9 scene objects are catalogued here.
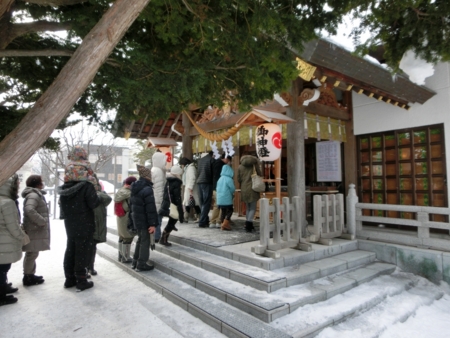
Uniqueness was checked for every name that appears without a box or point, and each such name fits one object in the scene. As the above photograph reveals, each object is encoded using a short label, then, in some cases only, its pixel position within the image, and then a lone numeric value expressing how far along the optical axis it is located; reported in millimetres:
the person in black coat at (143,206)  5008
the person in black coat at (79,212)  4406
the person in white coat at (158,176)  6293
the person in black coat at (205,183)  7848
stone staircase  3521
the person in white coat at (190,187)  8377
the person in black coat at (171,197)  6145
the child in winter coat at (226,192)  7352
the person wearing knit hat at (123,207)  5543
